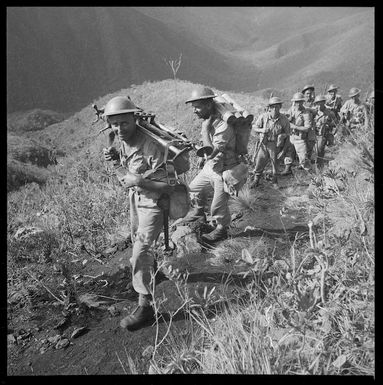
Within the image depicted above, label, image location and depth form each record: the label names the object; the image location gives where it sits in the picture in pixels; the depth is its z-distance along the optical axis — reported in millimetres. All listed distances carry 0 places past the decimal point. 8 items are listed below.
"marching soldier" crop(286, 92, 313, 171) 7824
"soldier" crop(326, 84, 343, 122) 9781
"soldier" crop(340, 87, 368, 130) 8551
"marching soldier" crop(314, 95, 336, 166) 8516
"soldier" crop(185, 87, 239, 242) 3881
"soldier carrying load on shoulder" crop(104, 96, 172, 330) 2760
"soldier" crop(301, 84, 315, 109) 8781
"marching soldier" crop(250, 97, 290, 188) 6871
